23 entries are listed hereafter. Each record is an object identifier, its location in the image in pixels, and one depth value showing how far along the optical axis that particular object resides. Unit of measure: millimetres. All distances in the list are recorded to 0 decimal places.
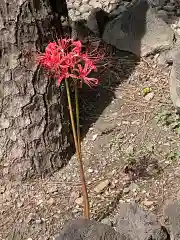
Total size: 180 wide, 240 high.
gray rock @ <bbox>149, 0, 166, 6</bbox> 3674
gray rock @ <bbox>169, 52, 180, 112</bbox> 2438
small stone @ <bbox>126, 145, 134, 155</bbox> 2464
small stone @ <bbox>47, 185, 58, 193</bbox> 2373
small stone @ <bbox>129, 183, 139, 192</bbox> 2336
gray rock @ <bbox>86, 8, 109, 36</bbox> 3188
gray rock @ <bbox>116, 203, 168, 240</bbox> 1978
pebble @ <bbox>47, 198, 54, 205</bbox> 2330
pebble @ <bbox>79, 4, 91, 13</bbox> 3685
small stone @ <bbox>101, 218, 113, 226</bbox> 2229
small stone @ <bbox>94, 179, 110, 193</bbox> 2350
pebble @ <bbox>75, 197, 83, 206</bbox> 2318
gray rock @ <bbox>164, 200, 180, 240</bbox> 1946
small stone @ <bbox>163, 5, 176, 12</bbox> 3590
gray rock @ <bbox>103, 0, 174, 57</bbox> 3027
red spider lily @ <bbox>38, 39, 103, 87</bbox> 1892
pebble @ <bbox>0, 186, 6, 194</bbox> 2389
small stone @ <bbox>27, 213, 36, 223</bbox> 2279
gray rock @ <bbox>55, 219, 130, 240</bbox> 1894
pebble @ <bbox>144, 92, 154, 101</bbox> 2754
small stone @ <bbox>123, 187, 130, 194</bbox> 2332
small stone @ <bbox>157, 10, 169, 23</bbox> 3438
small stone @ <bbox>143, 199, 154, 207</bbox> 2268
